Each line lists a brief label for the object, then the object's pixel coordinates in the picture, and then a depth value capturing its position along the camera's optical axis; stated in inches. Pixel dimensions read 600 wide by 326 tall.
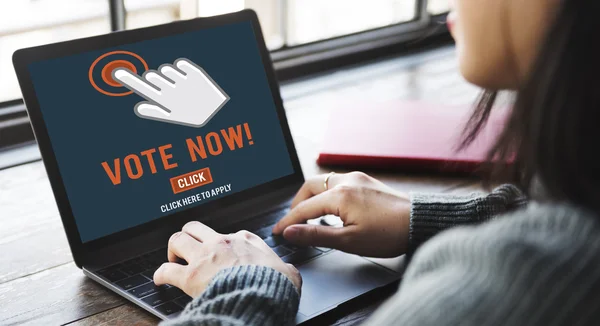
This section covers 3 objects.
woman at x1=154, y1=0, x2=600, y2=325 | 19.4
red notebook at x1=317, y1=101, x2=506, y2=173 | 49.6
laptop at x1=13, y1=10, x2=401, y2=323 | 37.0
